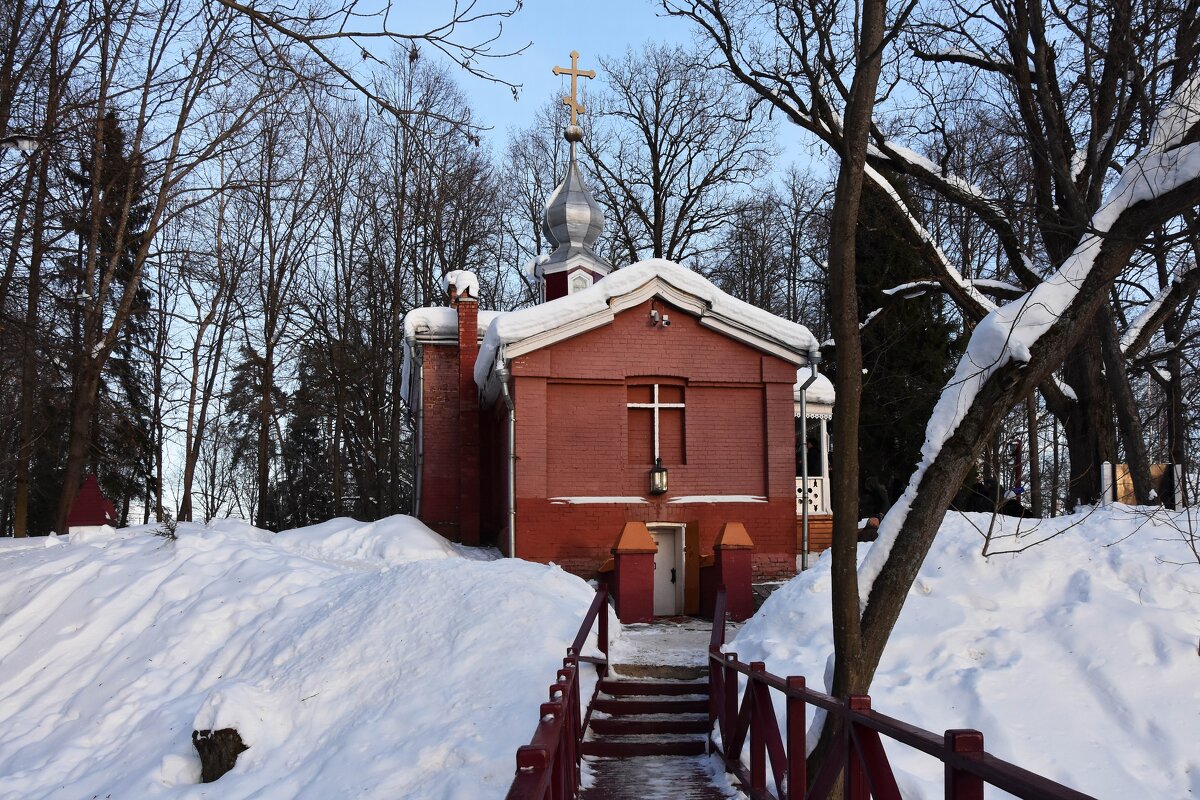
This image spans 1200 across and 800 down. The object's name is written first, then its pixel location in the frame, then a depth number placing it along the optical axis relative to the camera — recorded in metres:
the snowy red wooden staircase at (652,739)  8.09
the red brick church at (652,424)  17.38
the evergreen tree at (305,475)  42.47
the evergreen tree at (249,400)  30.98
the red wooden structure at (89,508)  19.81
